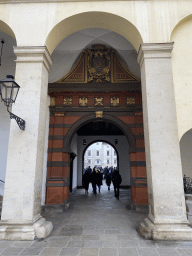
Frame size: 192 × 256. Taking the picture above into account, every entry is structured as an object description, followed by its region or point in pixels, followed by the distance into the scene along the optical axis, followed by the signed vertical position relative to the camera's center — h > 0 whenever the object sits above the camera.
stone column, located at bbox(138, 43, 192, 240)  3.61 +0.33
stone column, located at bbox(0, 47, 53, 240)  3.70 +0.24
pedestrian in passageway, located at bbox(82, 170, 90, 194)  9.89 -0.70
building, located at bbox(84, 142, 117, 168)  40.88 +2.19
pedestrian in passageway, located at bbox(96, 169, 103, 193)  10.30 -0.68
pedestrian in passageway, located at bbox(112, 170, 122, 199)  8.85 -0.62
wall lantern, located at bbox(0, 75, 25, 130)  3.44 +1.46
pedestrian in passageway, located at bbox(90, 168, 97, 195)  10.04 -0.71
